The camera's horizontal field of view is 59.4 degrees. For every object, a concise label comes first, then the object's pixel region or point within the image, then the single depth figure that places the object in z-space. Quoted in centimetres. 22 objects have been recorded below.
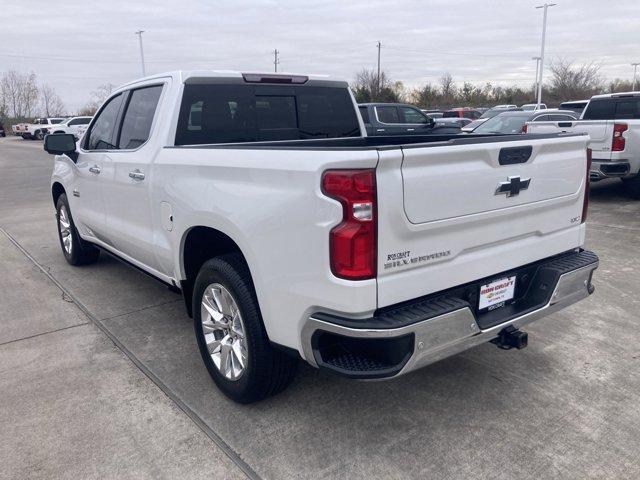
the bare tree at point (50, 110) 7800
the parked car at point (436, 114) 3137
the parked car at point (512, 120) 1303
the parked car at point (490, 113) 1775
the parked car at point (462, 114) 2922
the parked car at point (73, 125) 3218
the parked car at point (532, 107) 2988
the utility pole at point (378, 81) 5062
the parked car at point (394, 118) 1591
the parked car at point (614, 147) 937
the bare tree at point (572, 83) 5306
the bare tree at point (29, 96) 7388
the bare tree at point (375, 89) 4728
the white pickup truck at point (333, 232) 246
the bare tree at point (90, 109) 6244
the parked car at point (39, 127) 4172
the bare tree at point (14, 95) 7206
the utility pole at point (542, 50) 4000
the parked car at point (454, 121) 2285
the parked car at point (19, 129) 4481
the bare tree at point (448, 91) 5621
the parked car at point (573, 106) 1894
